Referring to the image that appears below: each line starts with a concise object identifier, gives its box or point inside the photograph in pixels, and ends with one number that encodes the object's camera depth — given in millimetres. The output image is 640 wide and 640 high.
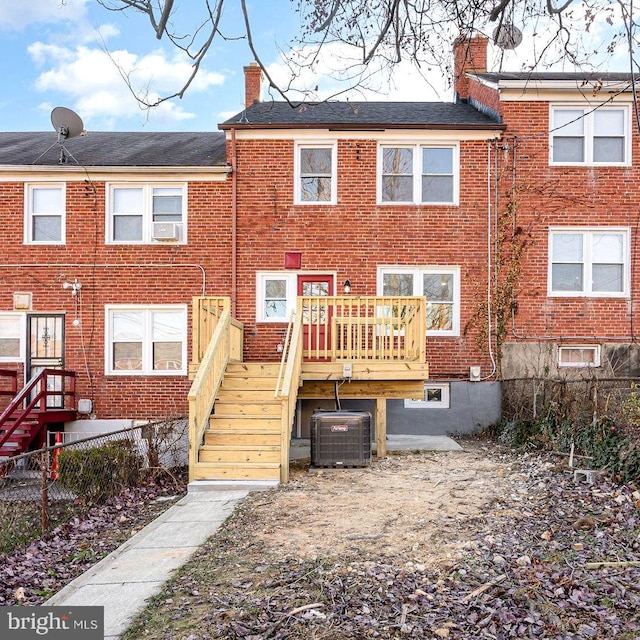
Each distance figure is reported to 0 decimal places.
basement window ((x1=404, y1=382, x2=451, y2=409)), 14273
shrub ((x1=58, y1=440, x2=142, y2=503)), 9359
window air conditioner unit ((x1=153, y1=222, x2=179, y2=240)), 14242
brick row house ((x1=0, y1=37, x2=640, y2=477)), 14195
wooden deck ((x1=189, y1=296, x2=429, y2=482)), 9617
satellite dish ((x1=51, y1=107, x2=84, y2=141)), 15219
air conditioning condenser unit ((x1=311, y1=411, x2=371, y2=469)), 10289
